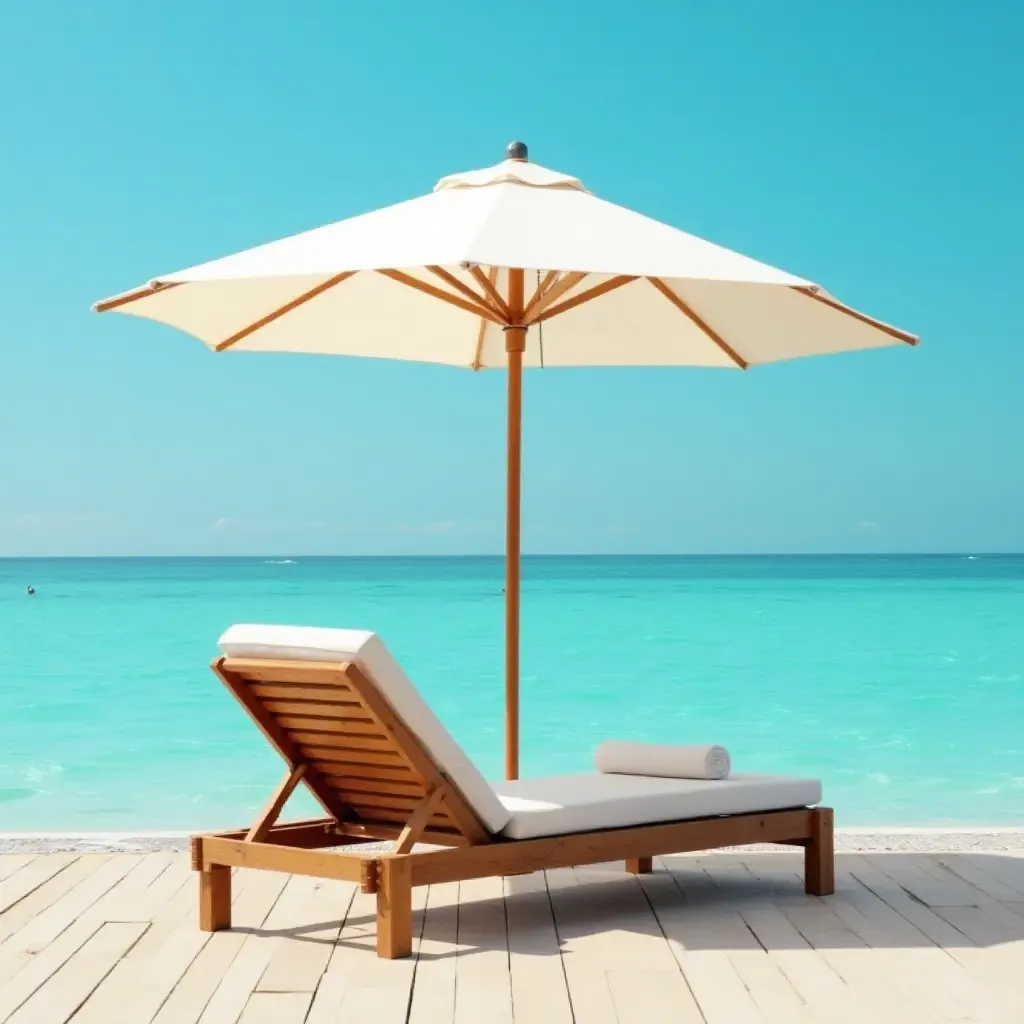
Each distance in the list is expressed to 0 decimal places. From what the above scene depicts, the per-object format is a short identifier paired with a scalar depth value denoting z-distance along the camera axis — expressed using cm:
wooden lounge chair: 377
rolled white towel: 454
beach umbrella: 417
